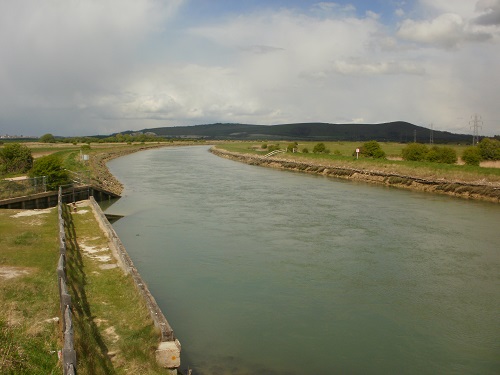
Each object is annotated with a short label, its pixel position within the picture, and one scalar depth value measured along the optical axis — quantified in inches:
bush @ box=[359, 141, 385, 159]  1827.0
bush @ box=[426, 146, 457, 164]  1552.7
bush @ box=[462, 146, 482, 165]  1466.2
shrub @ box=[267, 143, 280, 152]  2643.7
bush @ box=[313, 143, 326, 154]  2293.3
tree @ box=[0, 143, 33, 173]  1140.5
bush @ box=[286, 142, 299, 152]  2613.2
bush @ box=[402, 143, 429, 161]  1646.2
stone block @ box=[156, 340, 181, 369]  272.4
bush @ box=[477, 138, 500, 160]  1537.9
